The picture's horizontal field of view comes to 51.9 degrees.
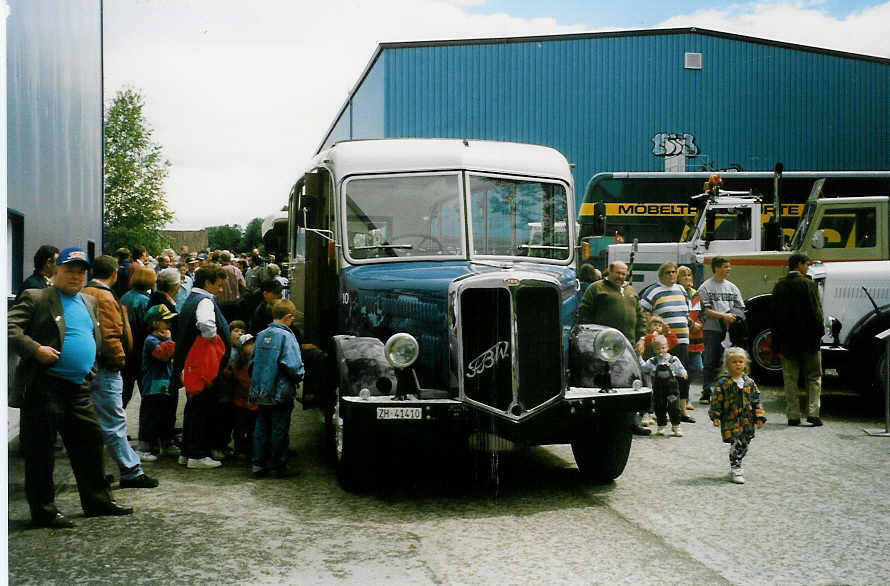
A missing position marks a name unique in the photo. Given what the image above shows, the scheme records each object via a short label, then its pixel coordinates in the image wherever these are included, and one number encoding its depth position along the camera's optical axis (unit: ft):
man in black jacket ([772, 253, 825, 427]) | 30.63
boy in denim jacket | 23.08
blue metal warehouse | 73.72
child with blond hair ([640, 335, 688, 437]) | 29.32
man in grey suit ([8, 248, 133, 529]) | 16.99
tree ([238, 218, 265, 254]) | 221.87
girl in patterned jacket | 22.80
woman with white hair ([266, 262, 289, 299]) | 42.09
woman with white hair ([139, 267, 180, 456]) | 26.00
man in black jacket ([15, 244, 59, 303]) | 20.55
